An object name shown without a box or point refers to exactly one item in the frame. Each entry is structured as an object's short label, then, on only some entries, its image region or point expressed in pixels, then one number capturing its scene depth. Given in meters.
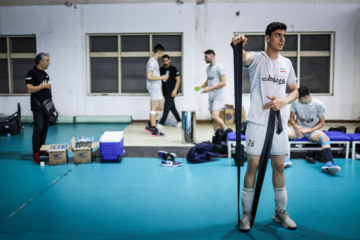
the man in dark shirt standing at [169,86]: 8.45
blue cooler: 5.27
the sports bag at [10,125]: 7.91
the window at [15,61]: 10.37
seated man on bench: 5.15
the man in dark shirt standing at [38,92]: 5.13
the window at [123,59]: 10.14
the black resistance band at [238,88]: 2.63
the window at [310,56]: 9.98
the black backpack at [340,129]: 6.11
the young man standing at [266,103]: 2.78
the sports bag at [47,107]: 5.19
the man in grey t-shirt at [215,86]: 6.27
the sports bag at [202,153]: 5.30
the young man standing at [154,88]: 7.59
